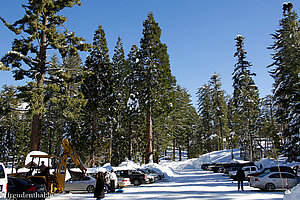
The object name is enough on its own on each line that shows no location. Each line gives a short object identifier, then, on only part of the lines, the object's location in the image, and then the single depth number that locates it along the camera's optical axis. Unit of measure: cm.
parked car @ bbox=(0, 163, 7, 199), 1011
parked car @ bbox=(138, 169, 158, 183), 2460
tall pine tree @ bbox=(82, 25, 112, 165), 3294
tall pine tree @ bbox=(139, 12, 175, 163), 3362
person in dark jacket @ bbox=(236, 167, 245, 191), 1717
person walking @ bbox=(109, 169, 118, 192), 1784
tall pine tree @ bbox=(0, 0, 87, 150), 1905
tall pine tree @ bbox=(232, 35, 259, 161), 4194
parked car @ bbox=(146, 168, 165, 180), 2841
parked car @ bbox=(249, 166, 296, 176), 2058
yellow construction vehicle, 1493
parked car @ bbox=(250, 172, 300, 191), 1762
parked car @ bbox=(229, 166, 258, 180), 2646
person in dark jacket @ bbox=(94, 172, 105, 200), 1244
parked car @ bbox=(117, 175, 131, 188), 2137
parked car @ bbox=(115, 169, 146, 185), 2369
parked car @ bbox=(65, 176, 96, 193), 1882
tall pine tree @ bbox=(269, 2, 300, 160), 2334
